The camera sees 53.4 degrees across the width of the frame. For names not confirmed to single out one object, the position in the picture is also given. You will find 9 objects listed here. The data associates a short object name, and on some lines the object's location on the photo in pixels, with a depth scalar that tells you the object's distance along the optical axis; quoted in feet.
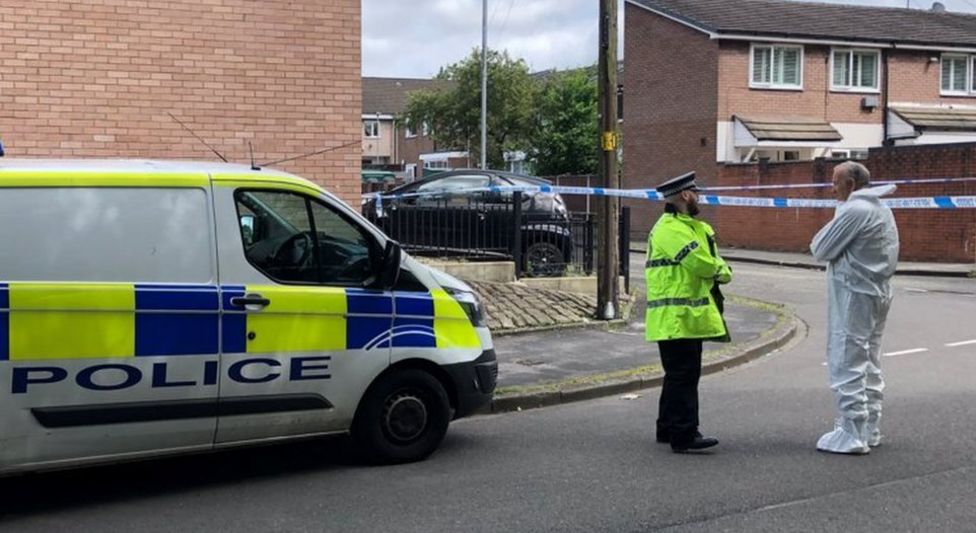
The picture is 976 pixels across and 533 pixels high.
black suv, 44.91
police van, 16.71
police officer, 20.21
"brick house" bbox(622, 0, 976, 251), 98.43
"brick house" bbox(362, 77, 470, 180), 207.00
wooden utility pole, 37.45
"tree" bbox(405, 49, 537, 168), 144.77
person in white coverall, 20.15
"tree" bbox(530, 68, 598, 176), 134.51
